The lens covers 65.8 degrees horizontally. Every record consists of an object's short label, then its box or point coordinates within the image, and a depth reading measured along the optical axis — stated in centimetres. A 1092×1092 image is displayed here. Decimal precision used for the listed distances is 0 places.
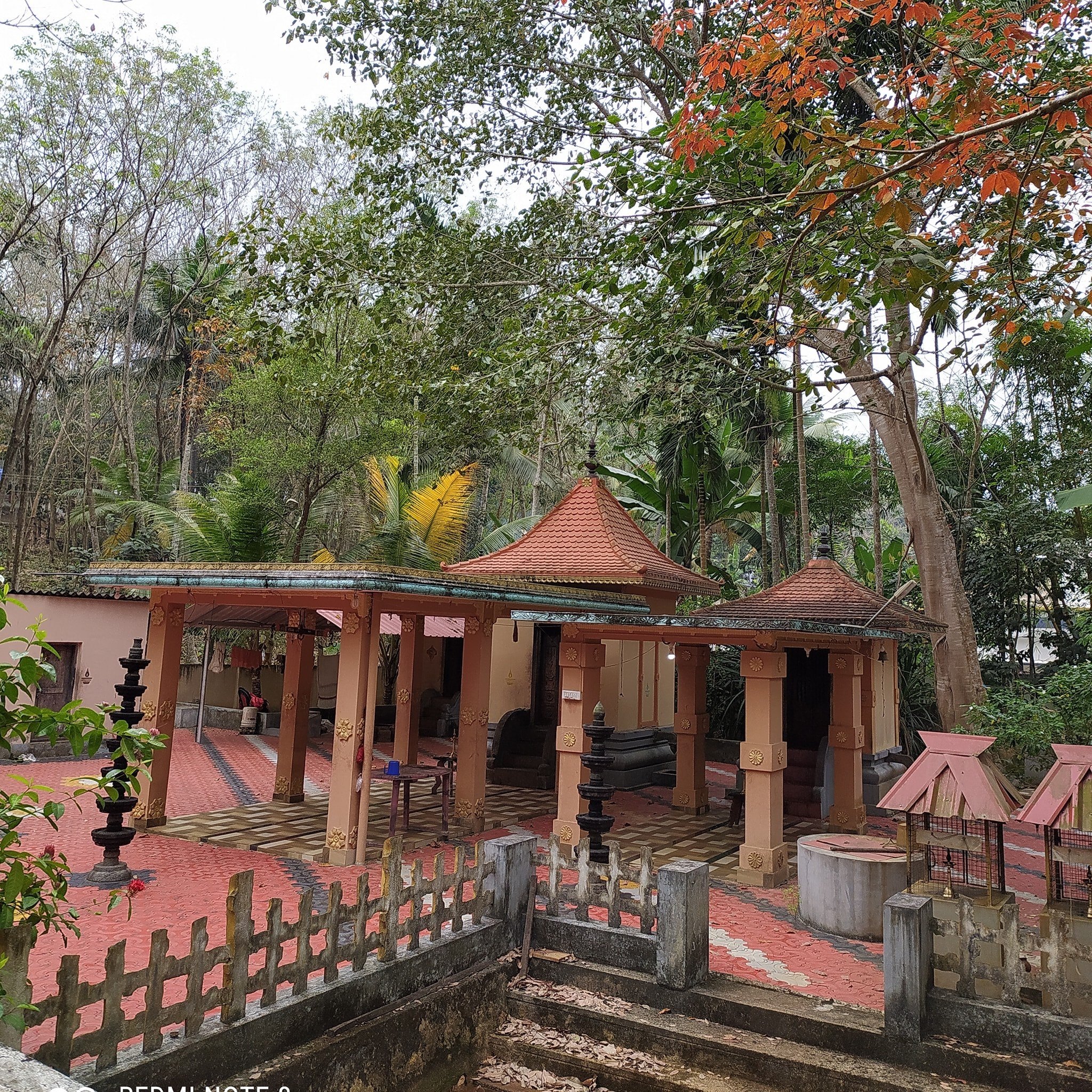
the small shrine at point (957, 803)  543
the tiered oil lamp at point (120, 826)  777
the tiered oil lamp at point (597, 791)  746
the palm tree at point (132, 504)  1895
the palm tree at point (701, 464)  1772
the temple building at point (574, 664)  868
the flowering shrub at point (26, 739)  288
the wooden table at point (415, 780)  937
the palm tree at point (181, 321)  2184
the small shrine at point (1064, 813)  496
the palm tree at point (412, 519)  1784
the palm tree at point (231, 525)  1577
